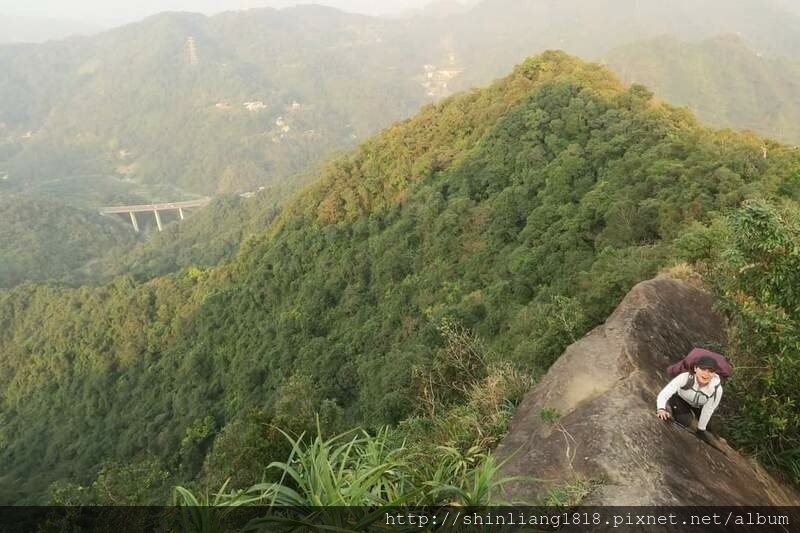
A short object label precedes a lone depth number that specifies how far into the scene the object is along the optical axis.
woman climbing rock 5.31
